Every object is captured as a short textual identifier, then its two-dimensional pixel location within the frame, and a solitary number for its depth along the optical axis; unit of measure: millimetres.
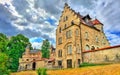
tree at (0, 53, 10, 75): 12150
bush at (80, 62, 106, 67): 15074
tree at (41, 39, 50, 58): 35052
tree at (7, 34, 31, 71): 28420
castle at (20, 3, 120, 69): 16918
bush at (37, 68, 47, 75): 11411
